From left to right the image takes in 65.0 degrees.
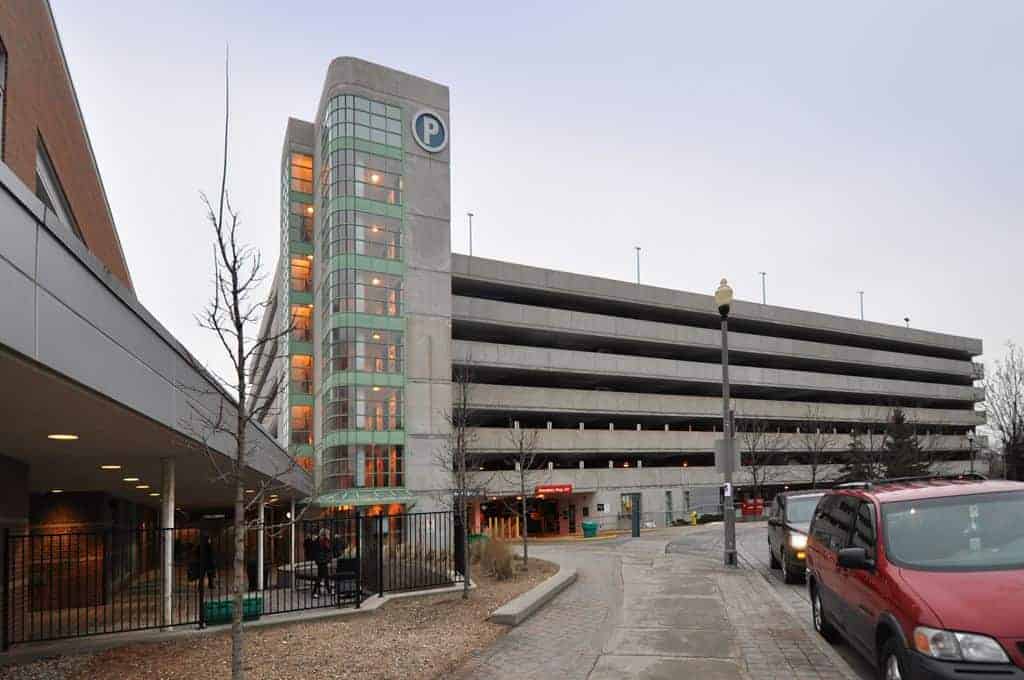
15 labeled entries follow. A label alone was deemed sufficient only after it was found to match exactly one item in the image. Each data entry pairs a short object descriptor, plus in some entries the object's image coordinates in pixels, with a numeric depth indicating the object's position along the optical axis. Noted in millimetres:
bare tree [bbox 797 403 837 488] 65000
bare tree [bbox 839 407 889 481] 57169
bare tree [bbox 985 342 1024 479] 29338
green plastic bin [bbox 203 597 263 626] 12406
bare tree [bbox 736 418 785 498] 61706
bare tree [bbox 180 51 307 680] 7848
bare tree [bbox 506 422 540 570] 49722
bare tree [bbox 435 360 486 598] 41519
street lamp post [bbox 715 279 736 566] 18562
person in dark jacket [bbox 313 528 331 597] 16212
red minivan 5617
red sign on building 51781
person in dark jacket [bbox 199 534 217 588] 12233
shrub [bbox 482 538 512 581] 17781
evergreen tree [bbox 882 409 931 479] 51844
